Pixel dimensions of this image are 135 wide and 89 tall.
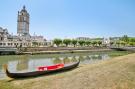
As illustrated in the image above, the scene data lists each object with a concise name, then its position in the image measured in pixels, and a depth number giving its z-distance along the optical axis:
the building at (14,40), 61.58
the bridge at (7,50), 35.35
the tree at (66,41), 58.41
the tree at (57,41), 57.41
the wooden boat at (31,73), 9.67
